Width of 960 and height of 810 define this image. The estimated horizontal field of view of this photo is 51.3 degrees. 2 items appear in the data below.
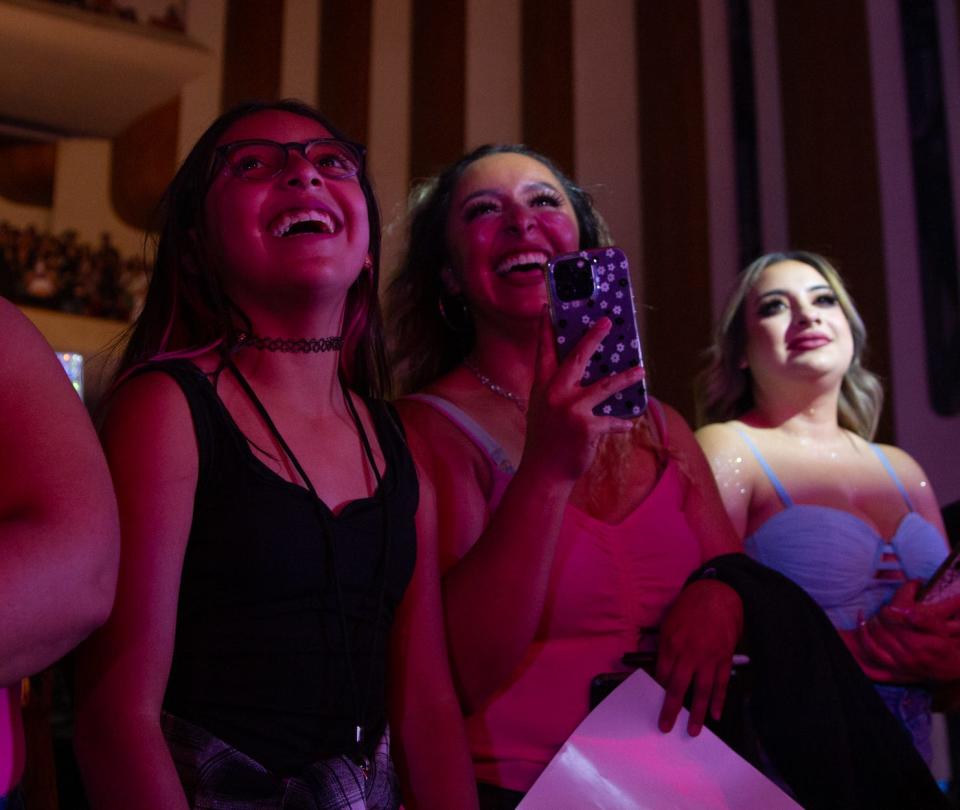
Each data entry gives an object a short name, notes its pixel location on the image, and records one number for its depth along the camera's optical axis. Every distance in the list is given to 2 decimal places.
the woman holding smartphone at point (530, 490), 0.78
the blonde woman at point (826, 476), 1.23
